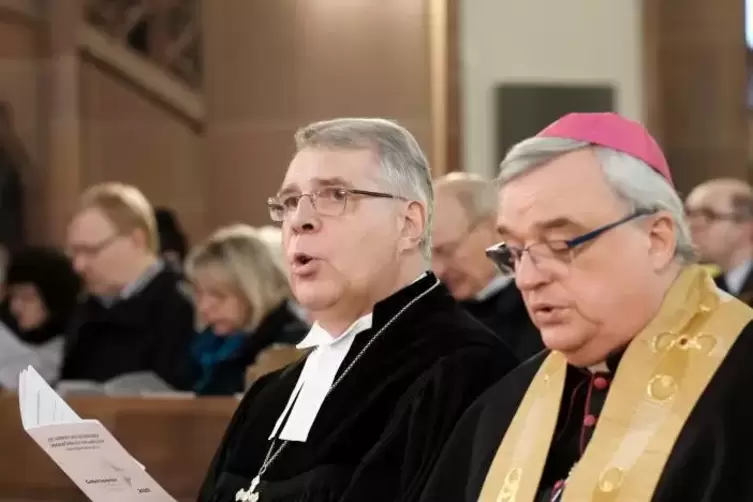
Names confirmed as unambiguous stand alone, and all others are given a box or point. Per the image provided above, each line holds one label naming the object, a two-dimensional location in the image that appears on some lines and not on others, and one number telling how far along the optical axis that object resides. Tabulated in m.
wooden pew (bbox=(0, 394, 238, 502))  8.78
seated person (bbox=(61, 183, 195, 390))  11.91
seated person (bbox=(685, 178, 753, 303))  14.10
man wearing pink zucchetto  5.02
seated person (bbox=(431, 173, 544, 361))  9.83
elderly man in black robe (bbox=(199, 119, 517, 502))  6.38
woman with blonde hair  11.24
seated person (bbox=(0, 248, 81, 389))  13.47
